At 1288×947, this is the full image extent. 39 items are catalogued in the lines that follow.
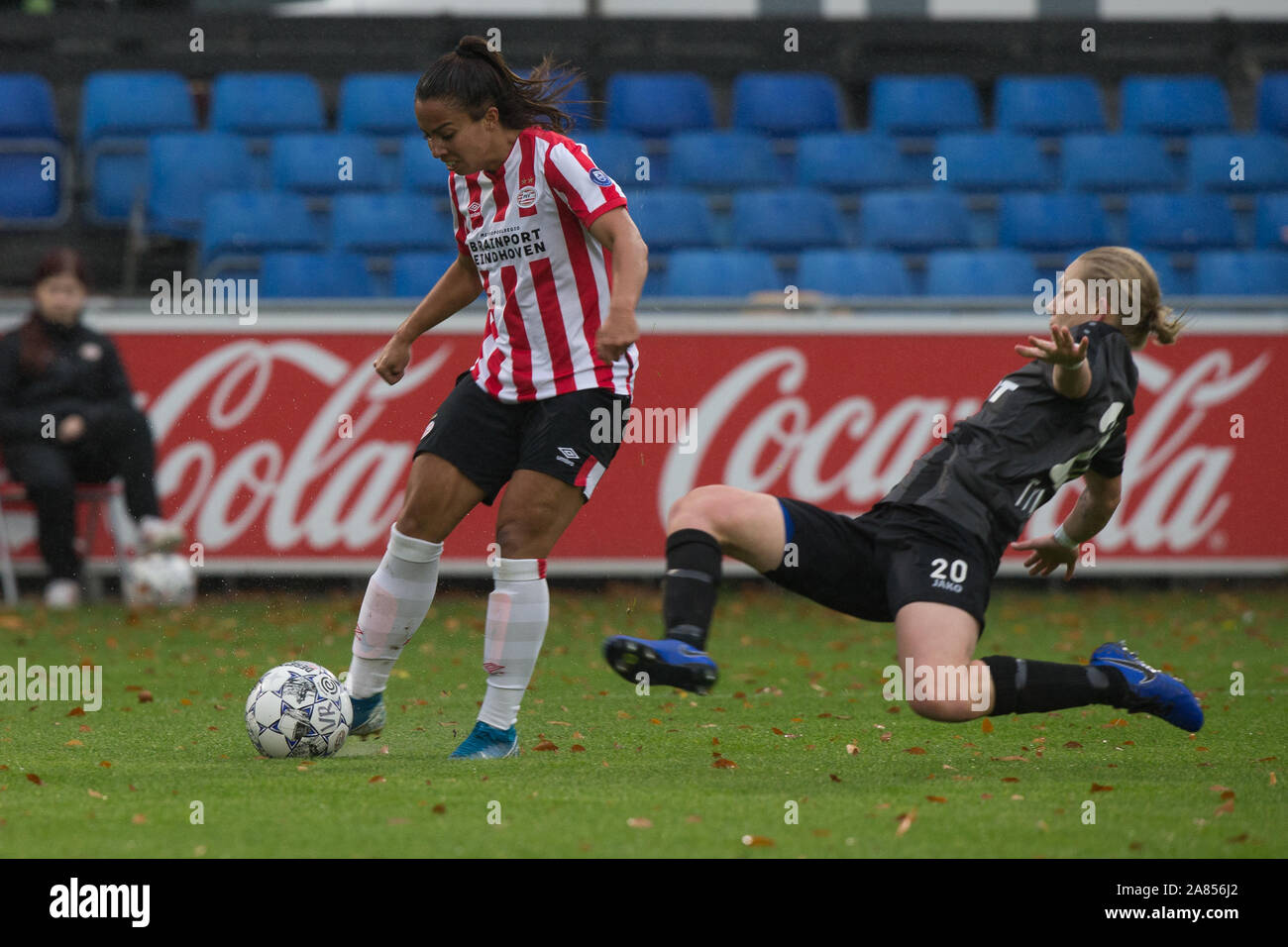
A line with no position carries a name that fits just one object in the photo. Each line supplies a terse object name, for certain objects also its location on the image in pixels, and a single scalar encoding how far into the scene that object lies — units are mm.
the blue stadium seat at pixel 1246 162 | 12852
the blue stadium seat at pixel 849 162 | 12633
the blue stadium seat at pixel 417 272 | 11078
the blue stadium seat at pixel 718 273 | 11273
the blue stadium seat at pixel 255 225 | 11258
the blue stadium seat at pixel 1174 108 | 13492
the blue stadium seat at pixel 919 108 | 13211
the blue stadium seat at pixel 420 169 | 12016
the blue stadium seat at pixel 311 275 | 11016
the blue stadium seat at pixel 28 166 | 11820
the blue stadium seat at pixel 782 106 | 13141
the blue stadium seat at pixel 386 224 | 11562
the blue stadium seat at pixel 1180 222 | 12422
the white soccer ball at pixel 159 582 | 9562
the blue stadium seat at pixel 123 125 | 12086
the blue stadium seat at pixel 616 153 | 11859
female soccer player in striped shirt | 4836
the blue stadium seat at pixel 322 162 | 12016
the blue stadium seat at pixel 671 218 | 11797
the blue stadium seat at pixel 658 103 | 12875
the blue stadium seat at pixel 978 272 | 11500
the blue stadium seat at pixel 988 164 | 12695
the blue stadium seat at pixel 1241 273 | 11766
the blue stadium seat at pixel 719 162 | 12461
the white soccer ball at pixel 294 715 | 4891
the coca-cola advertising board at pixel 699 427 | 9750
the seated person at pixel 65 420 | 9539
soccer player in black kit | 4328
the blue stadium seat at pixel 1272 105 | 13383
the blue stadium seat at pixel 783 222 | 11969
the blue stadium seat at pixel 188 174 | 11766
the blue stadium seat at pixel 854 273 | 11453
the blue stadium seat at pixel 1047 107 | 13328
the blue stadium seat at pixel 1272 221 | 12398
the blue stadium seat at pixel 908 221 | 12055
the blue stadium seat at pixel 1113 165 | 12852
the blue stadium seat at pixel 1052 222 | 12250
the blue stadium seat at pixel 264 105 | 12555
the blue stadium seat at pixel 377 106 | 12609
